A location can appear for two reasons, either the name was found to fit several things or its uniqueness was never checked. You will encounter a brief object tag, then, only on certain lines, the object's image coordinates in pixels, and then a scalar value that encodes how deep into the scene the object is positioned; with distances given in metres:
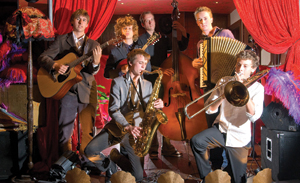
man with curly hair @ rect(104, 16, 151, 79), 3.20
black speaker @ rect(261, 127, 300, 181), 2.82
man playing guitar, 2.97
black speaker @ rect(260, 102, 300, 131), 2.86
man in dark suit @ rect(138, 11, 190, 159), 3.30
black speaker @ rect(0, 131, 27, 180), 2.92
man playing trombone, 2.40
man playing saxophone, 2.59
